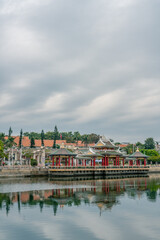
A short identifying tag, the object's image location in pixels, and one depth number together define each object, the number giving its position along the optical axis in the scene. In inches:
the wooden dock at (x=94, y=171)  2755.9
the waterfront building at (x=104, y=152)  3076.0
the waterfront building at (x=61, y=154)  2863.2
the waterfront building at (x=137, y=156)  3400.6
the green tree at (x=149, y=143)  6024.1
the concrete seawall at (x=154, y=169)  3630.2
